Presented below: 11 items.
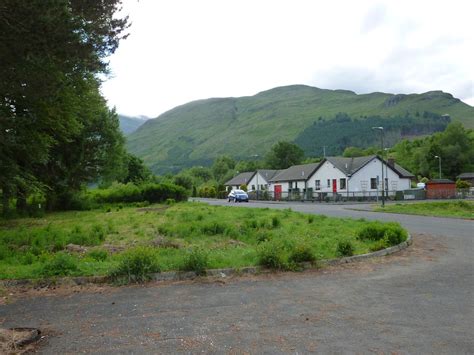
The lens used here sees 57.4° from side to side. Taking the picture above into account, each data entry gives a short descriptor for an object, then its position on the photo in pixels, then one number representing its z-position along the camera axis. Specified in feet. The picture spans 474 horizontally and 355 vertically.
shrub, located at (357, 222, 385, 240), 45.80
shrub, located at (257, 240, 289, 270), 32.60
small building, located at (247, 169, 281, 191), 286.66
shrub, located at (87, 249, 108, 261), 36.76
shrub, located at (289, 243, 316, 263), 33.90
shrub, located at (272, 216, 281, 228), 61.36
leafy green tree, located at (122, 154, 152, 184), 215.92
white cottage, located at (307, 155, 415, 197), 201.36
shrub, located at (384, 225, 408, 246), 43.58
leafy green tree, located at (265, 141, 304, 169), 391.86
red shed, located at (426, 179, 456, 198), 189.57
